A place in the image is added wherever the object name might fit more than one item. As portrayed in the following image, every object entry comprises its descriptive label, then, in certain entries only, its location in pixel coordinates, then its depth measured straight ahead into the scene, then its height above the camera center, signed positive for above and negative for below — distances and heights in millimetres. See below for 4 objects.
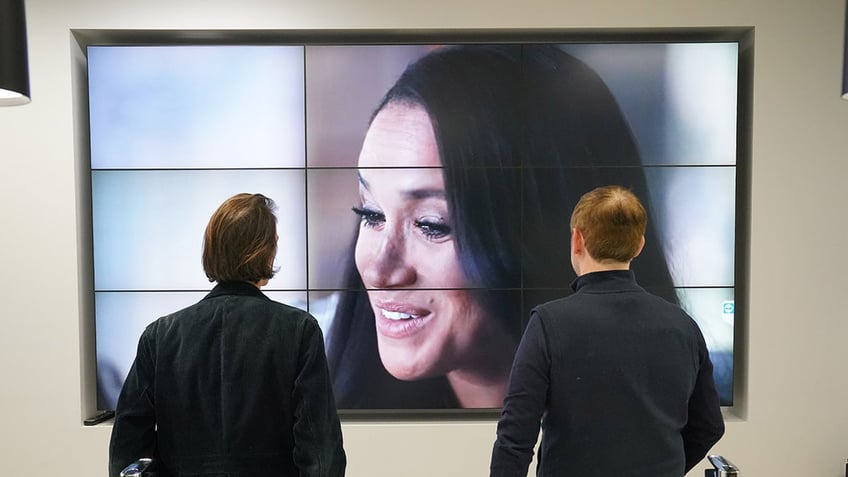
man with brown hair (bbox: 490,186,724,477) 1451 -377
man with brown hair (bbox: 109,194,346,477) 1479 -403
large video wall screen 3180 +253
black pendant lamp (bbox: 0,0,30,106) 1714 +517
